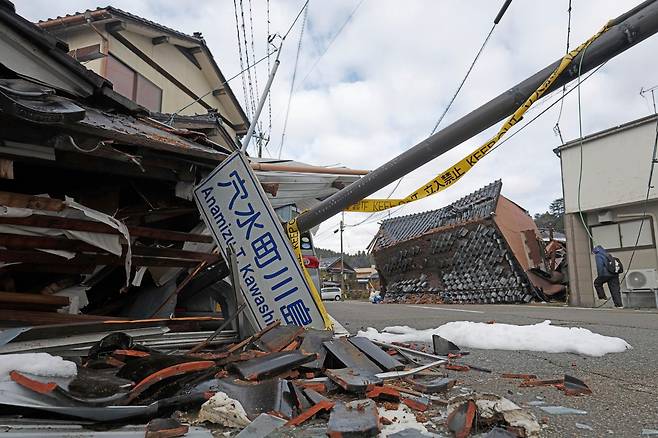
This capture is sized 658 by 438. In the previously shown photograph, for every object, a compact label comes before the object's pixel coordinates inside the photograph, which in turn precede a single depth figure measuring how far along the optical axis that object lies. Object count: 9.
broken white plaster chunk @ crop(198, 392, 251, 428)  1.93
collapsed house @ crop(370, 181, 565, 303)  14.71
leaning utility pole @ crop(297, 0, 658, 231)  2.84
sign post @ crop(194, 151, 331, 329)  4.04
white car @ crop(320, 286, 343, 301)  37.47
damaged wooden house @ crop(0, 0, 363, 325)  2.99
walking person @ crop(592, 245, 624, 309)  12.18
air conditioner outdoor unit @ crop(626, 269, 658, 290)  12.38
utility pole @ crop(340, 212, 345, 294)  42.54
